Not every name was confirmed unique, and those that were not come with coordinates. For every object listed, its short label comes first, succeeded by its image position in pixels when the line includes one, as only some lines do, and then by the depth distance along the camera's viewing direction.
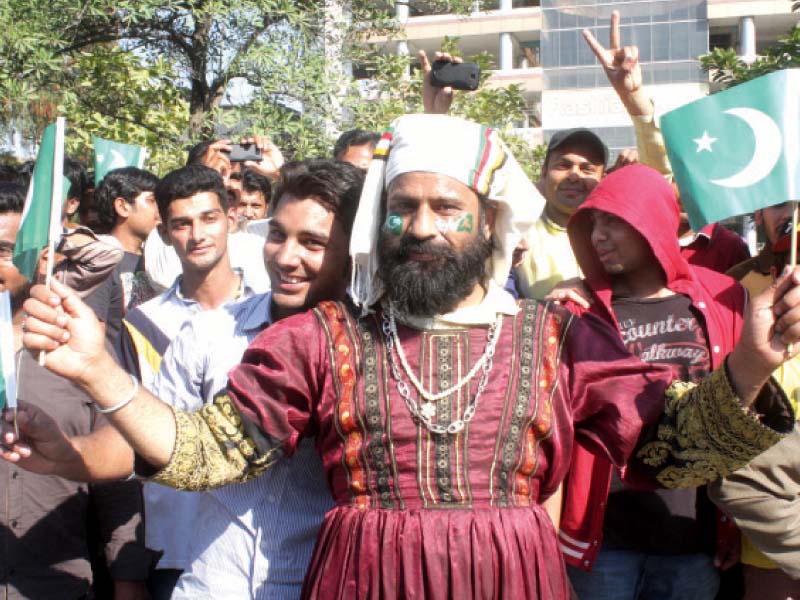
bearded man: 2.67
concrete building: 24.11
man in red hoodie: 3.52
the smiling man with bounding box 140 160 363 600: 2.97
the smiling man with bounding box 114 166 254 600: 3.97
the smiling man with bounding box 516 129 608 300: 4.36
